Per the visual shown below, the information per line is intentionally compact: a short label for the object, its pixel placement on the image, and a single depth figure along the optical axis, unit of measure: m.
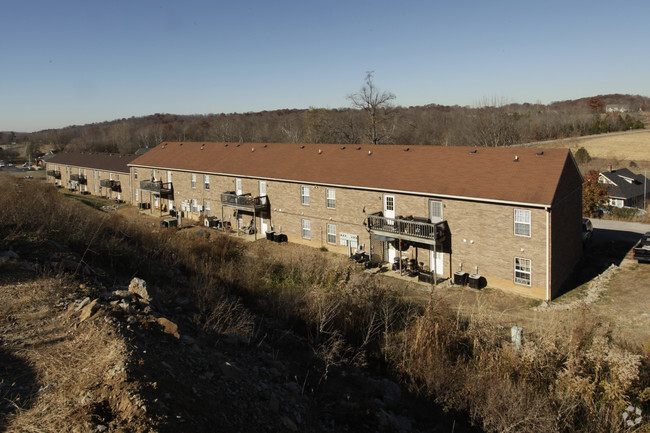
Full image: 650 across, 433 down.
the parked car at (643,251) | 24.84
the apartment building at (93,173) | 53.34
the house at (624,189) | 44.12
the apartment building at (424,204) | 22.14
